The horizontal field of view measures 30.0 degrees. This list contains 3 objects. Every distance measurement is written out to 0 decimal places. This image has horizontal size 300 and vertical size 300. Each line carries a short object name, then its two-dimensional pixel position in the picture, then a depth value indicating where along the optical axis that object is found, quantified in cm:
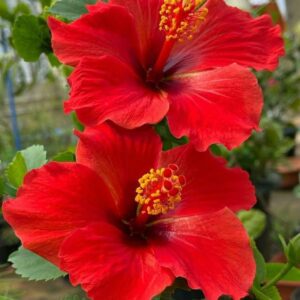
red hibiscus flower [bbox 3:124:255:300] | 36
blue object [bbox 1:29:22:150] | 204
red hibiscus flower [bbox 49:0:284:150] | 39
